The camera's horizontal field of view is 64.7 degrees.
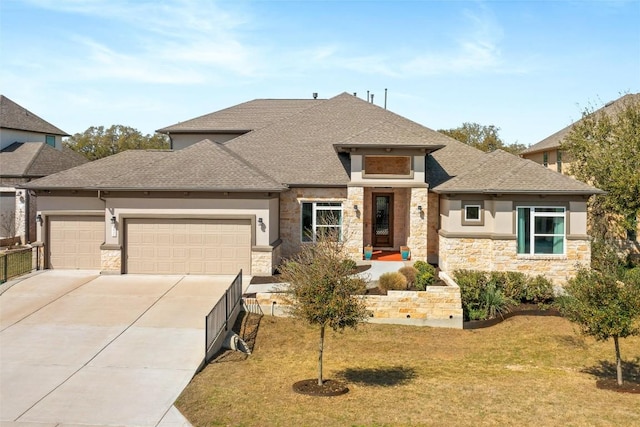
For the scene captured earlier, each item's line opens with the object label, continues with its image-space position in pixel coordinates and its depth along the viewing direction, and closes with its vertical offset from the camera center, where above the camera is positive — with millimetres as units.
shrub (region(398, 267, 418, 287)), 18750 -2327
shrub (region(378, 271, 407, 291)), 18000 -2485
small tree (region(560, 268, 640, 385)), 11281 -2130
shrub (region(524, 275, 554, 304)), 18672 -2930
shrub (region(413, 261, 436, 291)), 18047 -2377
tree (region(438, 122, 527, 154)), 63188 +10435
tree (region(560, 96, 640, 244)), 23172 +2351
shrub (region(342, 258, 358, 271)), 11498 -1215
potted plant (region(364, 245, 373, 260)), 22531 -1789
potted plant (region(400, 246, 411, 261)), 22234 -1791
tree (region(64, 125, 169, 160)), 62531 +9140
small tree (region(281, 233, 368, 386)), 10969 -1804
